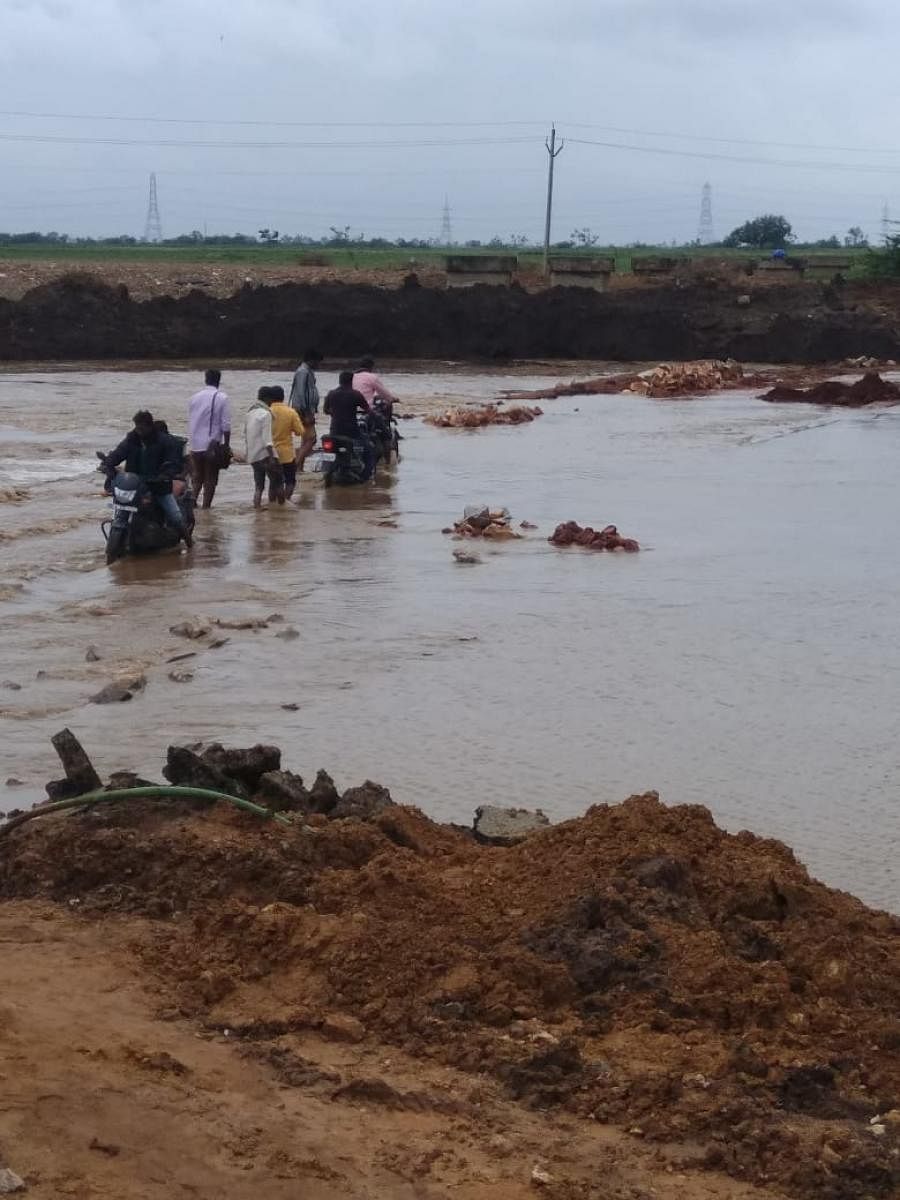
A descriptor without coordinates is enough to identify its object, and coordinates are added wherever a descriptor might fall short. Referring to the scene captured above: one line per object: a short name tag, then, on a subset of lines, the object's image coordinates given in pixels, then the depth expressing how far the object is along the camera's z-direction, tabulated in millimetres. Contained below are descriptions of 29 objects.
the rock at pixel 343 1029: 5203
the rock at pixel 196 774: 7051
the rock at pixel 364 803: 7086
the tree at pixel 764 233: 107062
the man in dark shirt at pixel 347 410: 19766
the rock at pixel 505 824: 7395
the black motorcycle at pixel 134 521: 15055
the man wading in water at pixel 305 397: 20516
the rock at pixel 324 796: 7156
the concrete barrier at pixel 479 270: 54656
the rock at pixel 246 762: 7234
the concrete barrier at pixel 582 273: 55438
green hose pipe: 6754
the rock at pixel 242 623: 12656
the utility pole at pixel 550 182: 72625
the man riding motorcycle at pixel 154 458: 14828
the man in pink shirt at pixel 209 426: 17344
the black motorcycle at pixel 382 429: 22016
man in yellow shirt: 18250
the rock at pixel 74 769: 7102
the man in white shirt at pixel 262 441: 17906
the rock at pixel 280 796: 7059
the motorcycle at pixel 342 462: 20484
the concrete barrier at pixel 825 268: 58875
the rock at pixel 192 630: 12242
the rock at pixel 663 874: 5988
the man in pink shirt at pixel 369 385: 21531
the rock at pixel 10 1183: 3939
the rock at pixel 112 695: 10430
